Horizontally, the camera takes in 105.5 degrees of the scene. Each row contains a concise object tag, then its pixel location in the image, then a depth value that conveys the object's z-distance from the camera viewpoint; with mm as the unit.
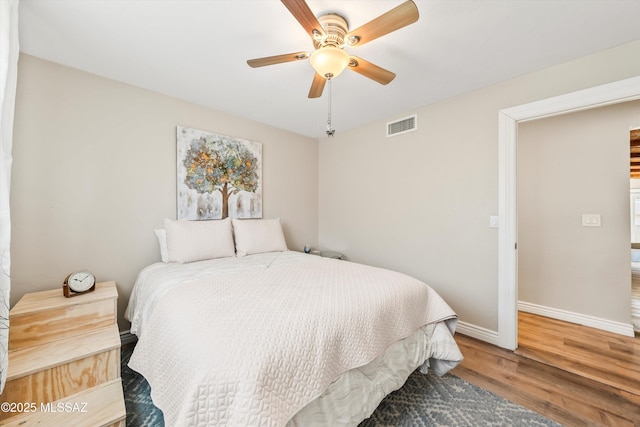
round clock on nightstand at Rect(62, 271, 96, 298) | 1662
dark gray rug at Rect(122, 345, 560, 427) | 1399
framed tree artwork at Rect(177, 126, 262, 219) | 2551
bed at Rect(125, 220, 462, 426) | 856
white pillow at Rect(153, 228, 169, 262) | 2246
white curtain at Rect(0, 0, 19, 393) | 1067
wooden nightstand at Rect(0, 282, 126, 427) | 1192
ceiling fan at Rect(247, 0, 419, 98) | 1140
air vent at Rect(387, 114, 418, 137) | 2744
